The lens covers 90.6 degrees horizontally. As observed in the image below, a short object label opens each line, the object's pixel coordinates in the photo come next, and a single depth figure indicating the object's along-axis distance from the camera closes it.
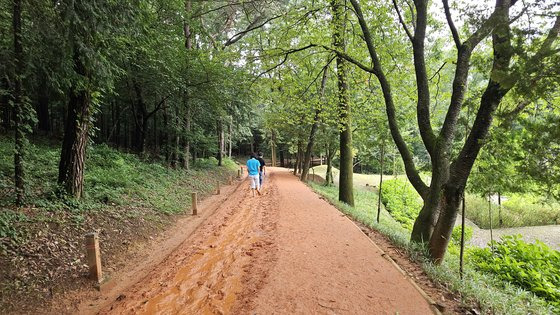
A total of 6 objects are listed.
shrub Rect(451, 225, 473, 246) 11.45
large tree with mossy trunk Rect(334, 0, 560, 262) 3.57
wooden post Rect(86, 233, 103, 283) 4.61
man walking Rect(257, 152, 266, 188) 13.05
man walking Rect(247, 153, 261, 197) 11.42
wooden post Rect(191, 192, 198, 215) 9.84
